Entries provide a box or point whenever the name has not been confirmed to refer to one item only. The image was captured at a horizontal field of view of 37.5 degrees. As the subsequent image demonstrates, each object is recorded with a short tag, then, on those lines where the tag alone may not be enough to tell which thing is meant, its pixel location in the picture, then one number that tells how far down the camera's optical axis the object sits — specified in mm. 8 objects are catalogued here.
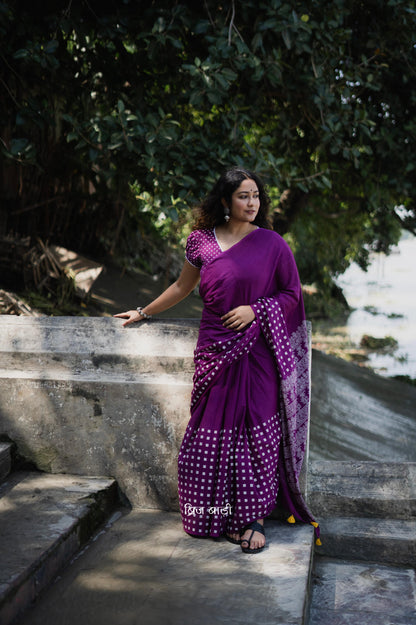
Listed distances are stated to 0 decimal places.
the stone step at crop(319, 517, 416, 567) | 2721
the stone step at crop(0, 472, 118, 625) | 2047
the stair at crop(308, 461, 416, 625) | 2354
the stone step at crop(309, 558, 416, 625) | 2283
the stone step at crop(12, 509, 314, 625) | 2025
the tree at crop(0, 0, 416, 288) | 3910
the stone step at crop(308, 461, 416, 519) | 2926
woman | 2600
